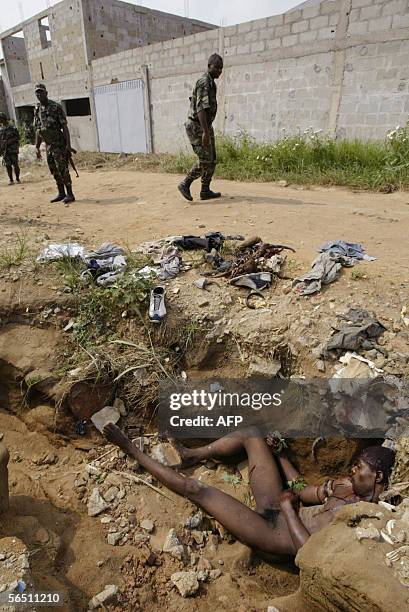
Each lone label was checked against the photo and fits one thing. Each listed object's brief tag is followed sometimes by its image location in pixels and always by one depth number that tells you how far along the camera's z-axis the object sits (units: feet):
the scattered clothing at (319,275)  9.04
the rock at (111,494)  7.17
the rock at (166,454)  8.06
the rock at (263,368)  8.02
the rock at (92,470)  7.66
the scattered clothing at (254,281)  9.50
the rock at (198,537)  6.72
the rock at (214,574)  6.09
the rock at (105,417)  8.36
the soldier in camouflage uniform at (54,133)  17.22
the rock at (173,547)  6.30
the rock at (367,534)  4.21
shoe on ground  8.80
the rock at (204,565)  6.20
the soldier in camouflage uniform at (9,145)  25.16
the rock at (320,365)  7.75
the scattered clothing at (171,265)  9.94
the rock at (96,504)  6.90
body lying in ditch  6.34
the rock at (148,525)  6.73
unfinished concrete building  39.32
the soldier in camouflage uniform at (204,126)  14.75
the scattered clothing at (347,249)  10.28
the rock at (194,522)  6.95
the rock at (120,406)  8.60
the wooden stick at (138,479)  7.43
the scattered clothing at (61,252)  10.53
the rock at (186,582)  5.75
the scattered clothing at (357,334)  7.70
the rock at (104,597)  5.31
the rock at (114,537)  6.39
